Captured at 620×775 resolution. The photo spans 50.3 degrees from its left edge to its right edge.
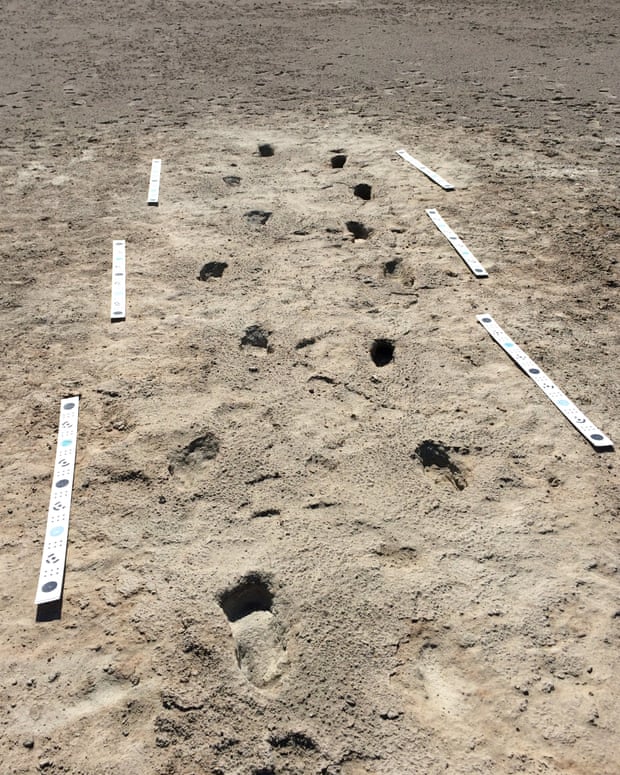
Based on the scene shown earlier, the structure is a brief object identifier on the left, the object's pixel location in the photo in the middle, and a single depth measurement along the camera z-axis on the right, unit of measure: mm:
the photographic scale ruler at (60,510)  2627
